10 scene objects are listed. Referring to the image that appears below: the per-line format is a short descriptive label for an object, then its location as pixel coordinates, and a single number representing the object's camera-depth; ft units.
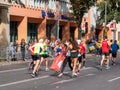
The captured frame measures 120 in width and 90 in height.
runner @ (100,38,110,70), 81.00
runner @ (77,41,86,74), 79.66
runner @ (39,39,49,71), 70.58
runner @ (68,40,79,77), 64.54
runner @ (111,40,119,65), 95.67
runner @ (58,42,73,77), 64.69
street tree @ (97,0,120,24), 174.09
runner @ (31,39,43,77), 63.52
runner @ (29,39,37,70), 65.41
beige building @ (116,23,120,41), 244.63
